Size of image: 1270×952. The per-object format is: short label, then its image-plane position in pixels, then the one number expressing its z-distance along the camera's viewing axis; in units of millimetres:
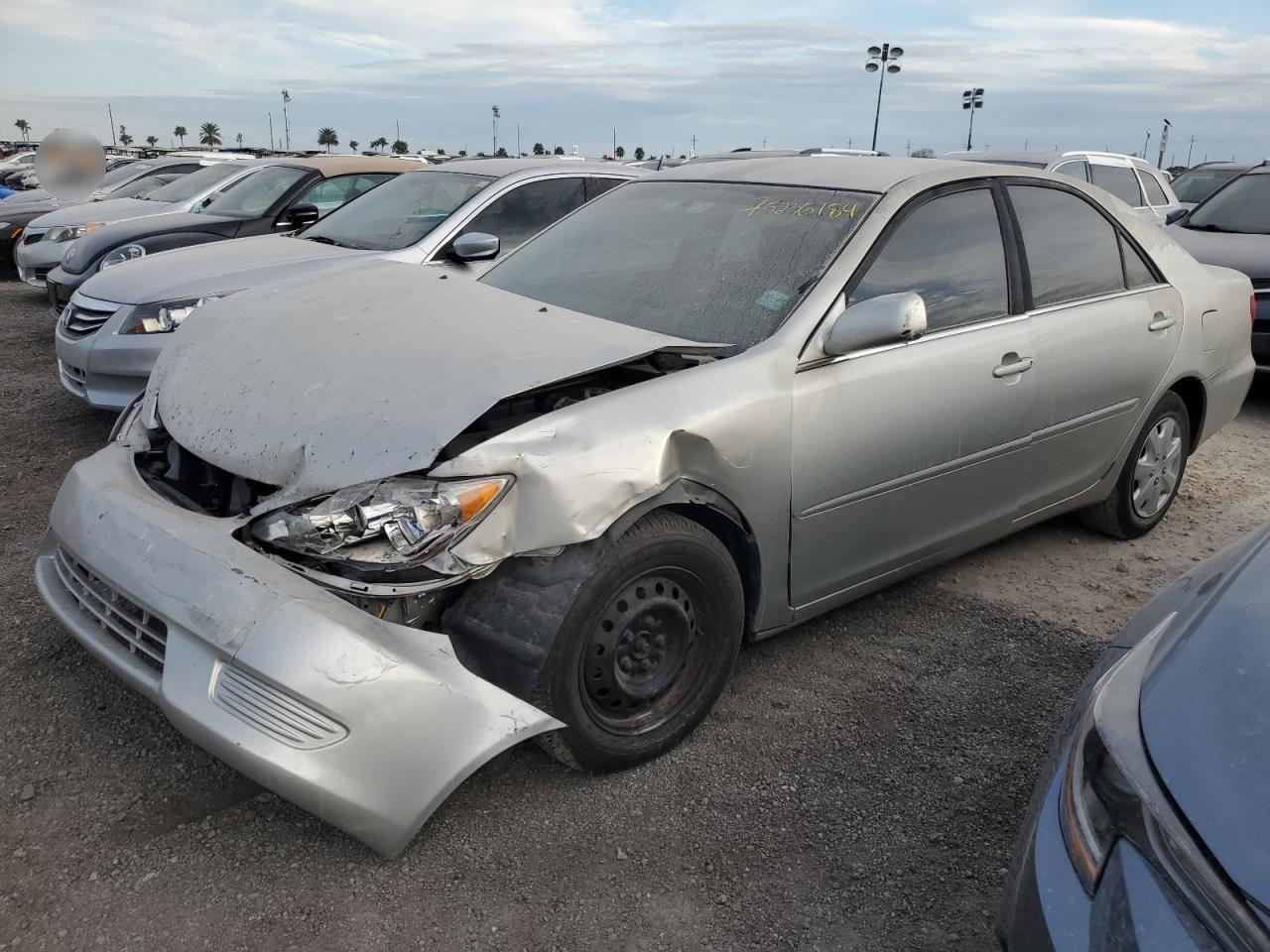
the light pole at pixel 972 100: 34844
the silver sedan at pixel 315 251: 5277
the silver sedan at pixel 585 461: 2219
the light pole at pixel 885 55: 30547
